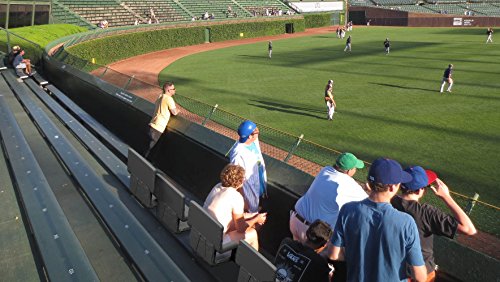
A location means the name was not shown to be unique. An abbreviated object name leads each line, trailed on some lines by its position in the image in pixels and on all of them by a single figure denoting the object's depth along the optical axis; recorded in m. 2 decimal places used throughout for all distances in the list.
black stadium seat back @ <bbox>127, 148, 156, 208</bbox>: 5.86
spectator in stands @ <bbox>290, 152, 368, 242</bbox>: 4.20
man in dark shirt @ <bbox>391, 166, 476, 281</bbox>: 3.75
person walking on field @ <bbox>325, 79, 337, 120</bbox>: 15.47
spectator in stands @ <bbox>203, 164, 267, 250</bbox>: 4.60
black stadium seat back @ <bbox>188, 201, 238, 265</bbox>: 4.43
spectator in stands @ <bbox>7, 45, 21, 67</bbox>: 15.93
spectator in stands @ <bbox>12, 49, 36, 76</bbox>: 15.74
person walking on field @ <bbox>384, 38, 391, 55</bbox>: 33.53
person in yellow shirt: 8.04
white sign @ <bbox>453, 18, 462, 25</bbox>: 63.66
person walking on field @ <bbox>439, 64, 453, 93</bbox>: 18.89
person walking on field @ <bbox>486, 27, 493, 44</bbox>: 38.31
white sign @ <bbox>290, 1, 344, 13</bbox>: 67.19
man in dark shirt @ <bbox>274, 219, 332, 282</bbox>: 3.48
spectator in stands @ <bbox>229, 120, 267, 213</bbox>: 5.30
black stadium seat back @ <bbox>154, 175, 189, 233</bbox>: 5.25
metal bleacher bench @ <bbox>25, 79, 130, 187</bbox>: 7.35
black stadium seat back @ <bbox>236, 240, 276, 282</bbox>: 3.70
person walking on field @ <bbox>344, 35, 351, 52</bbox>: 36.08
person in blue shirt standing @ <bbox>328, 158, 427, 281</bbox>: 3.03
